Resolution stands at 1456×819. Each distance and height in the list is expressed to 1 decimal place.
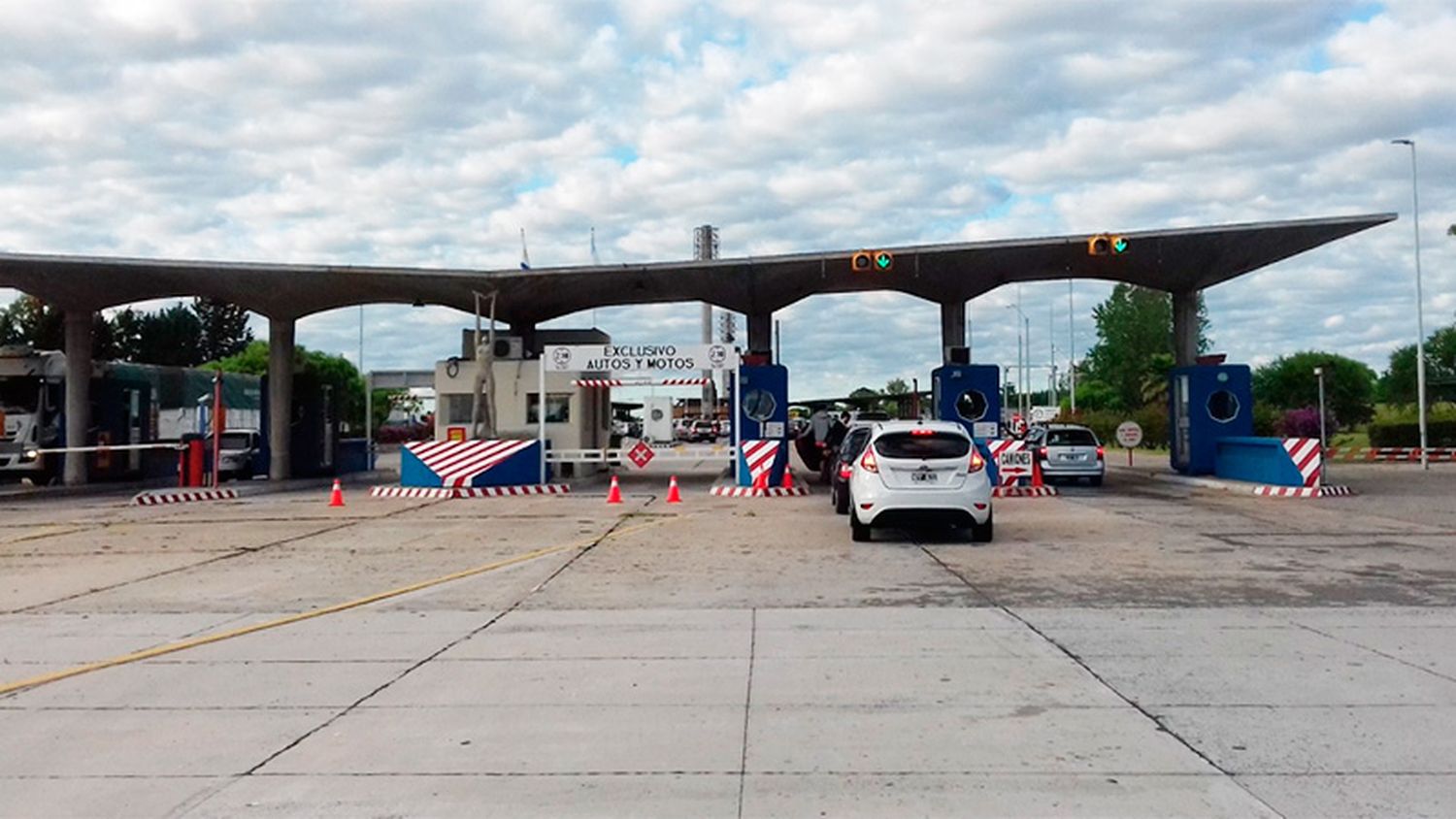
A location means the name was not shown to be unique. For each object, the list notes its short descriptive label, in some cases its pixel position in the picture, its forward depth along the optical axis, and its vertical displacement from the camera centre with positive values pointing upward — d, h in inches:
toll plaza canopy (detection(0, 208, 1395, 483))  1184.8 +165.4
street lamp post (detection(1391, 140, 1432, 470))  1472.7 +50.8
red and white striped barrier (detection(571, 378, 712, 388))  1148.4 +49.0
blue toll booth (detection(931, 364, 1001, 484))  1173.7 +32.8
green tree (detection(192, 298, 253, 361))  3029.0 +281.8
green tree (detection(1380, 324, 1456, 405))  2765.7 +116.0
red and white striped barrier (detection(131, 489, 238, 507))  1053.8 -49.2
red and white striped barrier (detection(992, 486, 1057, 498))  1051.9 -57.0
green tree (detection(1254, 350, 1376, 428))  2731.3 +76.3
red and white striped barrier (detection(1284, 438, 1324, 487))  1001.5 -31.5
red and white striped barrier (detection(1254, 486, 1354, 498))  997.8 -58.3
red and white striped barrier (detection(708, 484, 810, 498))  1066.7 -53.8
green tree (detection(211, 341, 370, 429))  2608.3 +162.4
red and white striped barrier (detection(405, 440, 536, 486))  1115.3 -20.9
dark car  770.2 -21.8
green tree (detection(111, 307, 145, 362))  2741.1 +248.4
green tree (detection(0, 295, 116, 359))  2396.7 +235.9
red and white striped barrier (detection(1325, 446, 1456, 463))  1679.5 -50.0
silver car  1167.6 -30.6
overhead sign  1135.6 +70.1
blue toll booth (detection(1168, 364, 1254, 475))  1165.1 +14.3
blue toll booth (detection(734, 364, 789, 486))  1188.5 +25.5
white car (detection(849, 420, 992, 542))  627.2 -27.4
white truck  1301.7 +39.0
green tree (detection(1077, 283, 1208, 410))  3422.7 +246.7
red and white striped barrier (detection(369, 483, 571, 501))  1091.9 -50.6
